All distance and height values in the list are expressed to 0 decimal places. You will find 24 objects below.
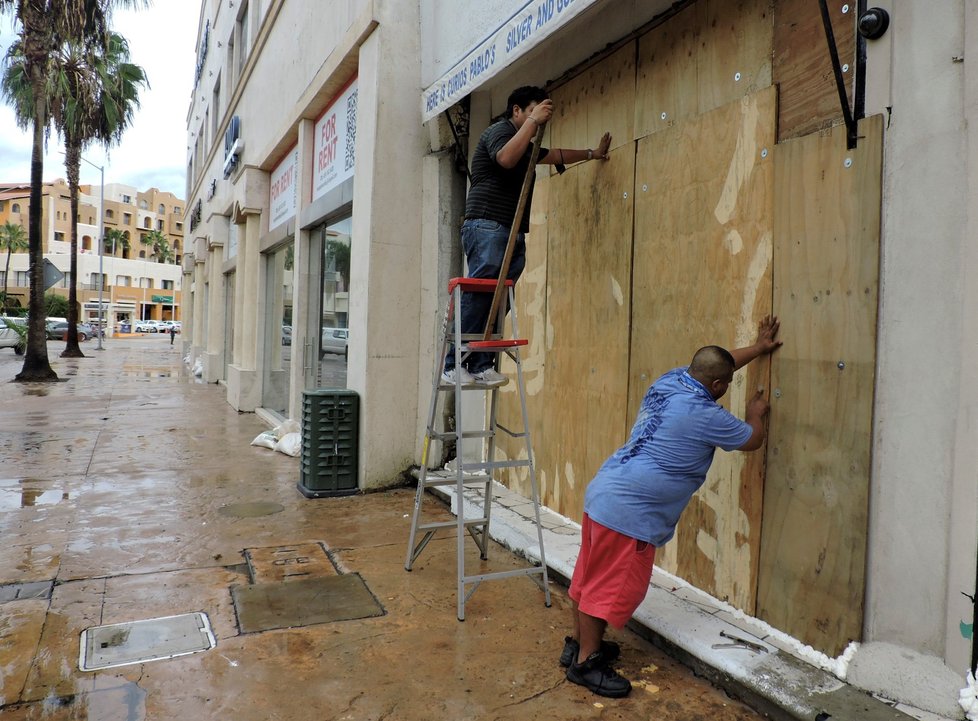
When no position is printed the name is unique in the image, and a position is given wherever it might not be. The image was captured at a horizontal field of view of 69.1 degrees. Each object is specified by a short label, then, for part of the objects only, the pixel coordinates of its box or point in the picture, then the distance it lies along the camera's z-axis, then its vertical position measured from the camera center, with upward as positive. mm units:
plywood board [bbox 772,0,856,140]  3057 +1247
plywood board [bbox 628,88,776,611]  3465 +325
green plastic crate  6469 -1066
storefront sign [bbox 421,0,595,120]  4133 +1889
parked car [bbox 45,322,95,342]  44438 -783
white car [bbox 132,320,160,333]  68538 -479
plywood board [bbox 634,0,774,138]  3549 +1504
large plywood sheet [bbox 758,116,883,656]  2889 -205
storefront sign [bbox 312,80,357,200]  7969 +2212
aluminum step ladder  3830 -627
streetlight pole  38912 +4927
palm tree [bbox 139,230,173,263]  95312 +10720
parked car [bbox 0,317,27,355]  36594 -973
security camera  2828 +1275
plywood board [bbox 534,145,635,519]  4461 +73
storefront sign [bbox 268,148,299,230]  10773 +2197
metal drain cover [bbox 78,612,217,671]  3270 -1546
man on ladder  4078 +697
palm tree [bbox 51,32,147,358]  20578 +7419
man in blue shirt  3021 -683
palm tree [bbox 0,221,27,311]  72188 +8542
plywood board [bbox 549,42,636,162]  4496 +1564
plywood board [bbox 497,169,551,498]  5363 +3
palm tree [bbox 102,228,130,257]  85438 +9888
